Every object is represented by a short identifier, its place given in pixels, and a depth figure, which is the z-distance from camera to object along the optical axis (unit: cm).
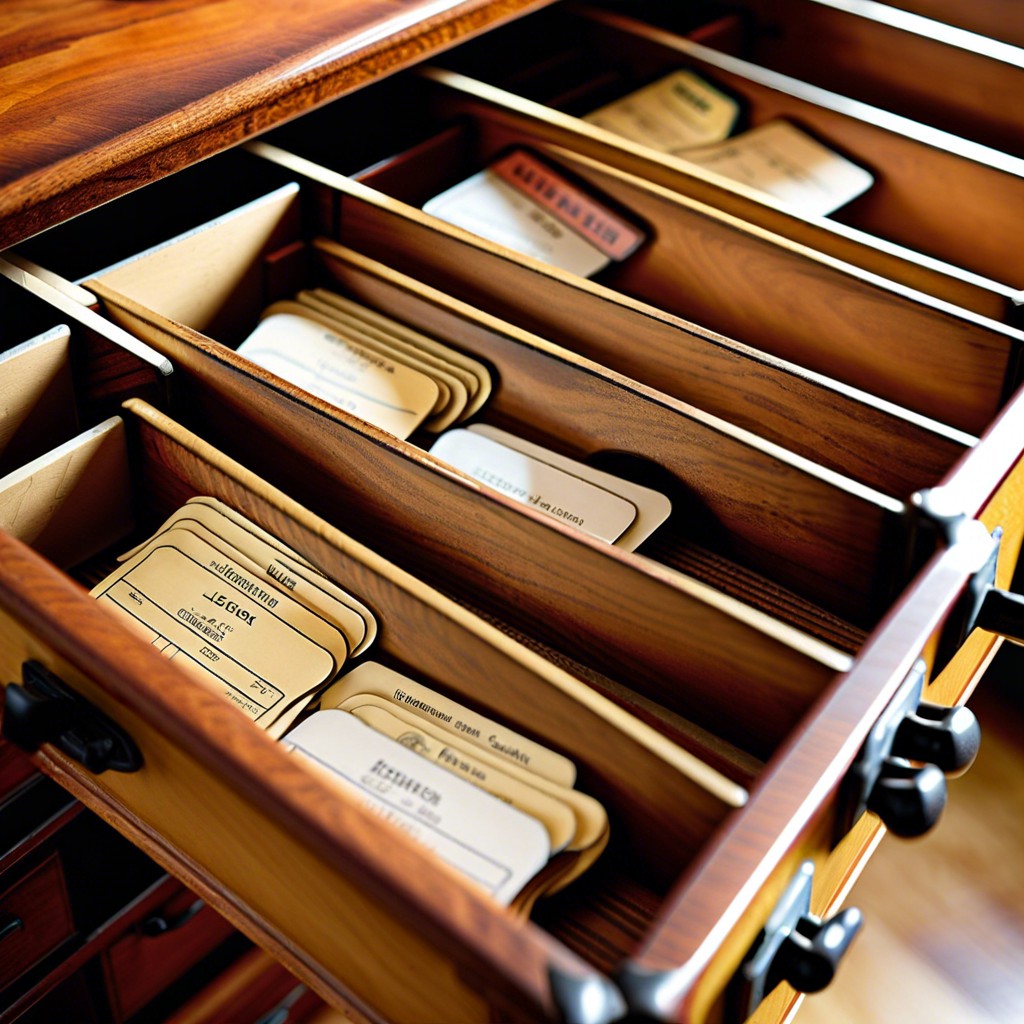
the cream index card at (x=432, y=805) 72
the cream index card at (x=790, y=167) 124
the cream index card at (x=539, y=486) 94
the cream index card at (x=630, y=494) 94
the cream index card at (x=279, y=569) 84
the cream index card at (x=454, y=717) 76
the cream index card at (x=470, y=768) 74
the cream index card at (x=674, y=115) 132
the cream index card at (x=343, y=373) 102
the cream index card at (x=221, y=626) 84
